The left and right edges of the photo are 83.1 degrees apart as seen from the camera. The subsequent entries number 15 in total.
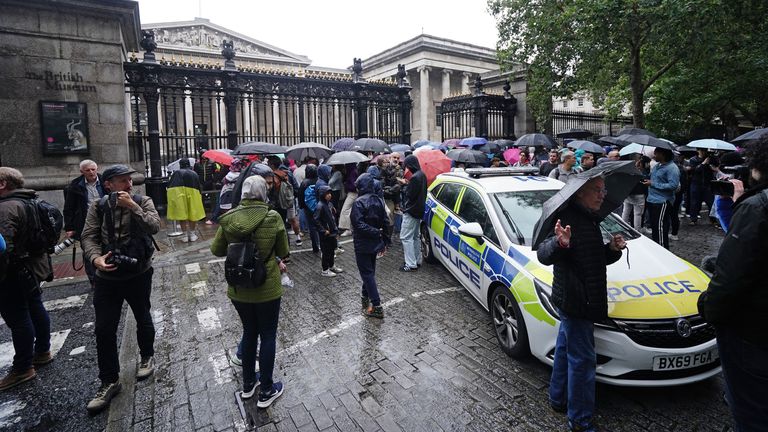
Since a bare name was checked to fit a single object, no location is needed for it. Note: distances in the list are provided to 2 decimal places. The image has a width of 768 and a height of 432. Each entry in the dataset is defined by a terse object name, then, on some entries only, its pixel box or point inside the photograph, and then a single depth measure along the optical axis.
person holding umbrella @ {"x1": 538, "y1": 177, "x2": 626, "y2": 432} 2.92
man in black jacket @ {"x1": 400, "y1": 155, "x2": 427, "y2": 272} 6.73
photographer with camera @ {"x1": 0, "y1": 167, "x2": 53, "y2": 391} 3.69
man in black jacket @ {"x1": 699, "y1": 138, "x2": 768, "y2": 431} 1.99
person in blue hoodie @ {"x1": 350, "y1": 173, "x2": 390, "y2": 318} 5.18
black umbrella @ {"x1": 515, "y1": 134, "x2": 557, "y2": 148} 12.86
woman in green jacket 3.43
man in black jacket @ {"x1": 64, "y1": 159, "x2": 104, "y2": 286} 5.54
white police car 3.21
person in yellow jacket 9.30
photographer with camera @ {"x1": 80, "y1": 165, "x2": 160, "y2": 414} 3.56
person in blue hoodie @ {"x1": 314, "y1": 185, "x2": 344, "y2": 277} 6.82
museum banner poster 9.51
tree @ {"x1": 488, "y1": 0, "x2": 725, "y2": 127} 11.41
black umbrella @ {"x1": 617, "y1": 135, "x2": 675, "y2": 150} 7.53
